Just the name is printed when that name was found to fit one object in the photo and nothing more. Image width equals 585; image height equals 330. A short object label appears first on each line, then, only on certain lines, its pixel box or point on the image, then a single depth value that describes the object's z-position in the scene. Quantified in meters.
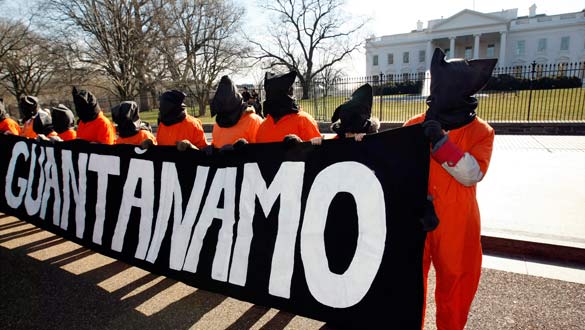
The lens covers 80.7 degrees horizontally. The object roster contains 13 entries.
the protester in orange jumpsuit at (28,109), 6.55
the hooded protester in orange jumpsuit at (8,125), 6.69
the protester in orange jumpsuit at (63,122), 5.41
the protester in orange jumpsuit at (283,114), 3.30
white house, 57.22
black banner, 2.21
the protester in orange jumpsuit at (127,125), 4.25
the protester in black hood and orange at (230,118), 3.63
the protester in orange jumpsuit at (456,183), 2.11
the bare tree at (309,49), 42.73
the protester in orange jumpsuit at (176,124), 3.94
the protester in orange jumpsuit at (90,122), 4.72
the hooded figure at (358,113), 3.02
